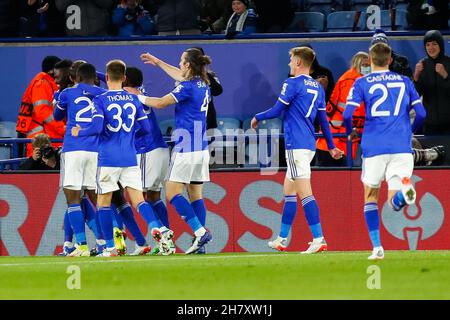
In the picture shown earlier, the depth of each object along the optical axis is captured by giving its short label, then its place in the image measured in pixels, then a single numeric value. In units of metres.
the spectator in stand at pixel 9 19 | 18.88
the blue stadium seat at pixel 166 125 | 18.15
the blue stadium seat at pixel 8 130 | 18.40
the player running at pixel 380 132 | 12.63
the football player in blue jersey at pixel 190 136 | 14.55
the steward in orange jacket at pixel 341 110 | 16.67
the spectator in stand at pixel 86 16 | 18.92
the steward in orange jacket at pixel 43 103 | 17.47
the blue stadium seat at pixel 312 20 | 19.20
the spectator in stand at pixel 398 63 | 16.56
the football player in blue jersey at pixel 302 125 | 14.23
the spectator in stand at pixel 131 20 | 19.22
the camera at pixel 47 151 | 16.72
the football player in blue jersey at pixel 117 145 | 14.36
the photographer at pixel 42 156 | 16.58
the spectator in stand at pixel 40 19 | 19.20
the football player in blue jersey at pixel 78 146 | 15.05
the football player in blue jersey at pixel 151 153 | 15.20
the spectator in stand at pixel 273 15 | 18.59
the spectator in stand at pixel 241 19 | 18.59
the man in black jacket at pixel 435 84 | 16.56
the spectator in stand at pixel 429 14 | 18.14
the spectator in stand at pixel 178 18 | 18.55
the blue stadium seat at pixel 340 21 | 19.36
